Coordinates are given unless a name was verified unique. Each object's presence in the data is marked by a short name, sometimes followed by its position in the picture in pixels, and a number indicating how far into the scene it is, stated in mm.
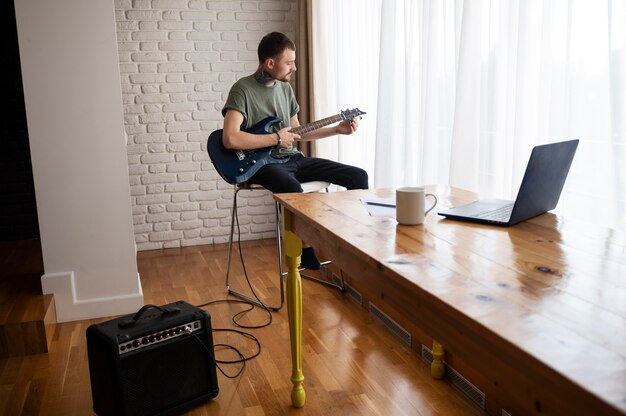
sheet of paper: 1764
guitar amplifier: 1920
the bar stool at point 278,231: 3088
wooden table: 796
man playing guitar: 3016
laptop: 1500
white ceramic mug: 1576
